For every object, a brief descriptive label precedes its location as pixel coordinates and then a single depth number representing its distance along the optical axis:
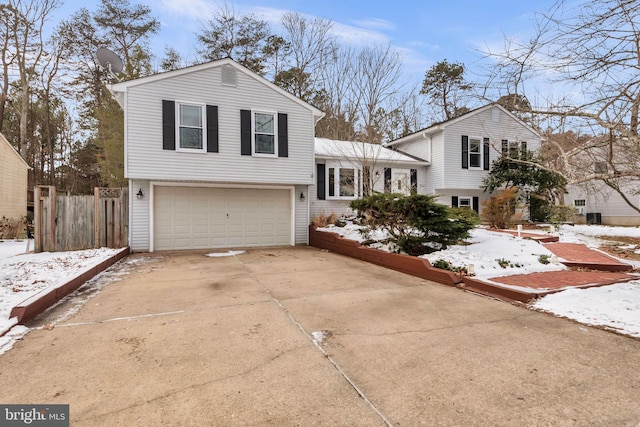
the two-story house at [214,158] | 9.36
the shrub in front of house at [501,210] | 11.62
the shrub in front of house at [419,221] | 6.42
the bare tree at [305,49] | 17.89
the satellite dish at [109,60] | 12.05
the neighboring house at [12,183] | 13.26
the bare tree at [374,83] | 14.54
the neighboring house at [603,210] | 19.31
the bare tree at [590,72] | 3.53
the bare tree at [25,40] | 16.38
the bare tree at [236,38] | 18.23
